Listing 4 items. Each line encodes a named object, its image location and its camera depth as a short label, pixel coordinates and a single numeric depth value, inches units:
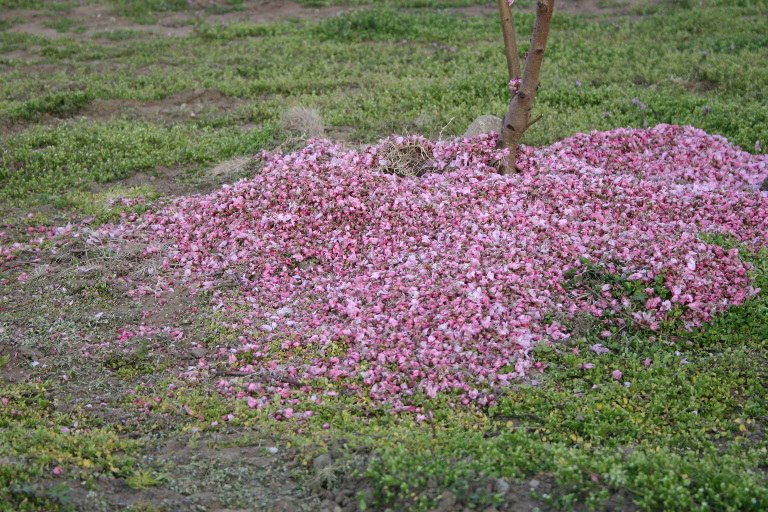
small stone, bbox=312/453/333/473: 179.6
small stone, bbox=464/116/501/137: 367.6
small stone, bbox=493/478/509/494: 166.2
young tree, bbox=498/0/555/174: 309.4
